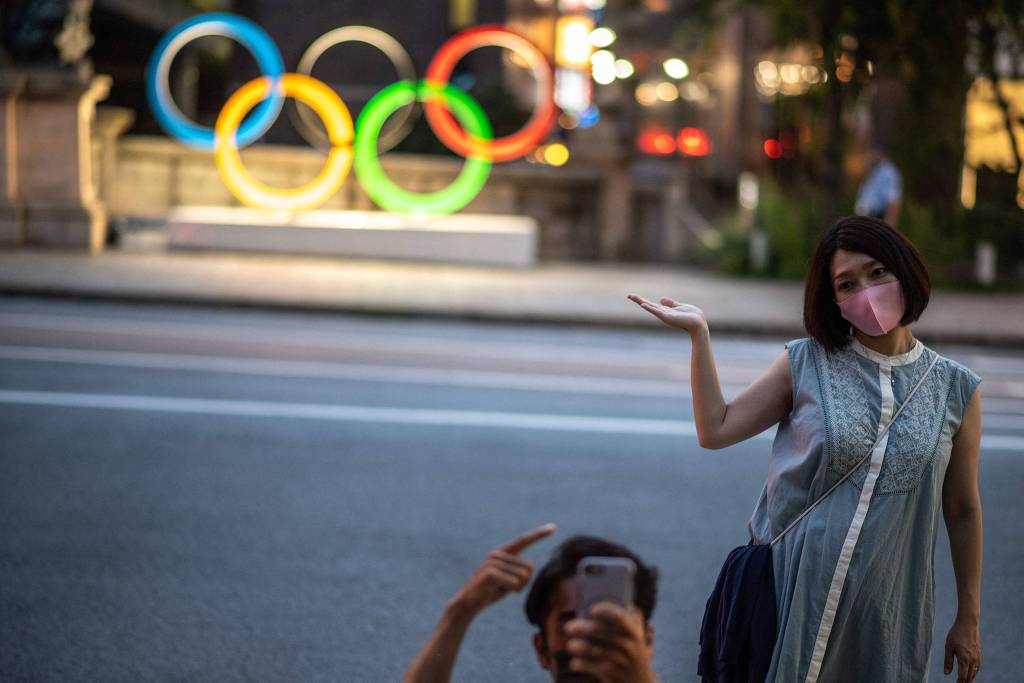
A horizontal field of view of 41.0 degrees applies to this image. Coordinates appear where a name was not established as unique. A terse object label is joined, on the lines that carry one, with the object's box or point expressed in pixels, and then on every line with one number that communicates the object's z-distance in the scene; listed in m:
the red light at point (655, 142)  51.79
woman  3.27
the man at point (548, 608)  2.31
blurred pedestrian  18.02
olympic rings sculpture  21.09
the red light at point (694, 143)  48.81
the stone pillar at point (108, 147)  22.08
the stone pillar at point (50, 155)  20.38
